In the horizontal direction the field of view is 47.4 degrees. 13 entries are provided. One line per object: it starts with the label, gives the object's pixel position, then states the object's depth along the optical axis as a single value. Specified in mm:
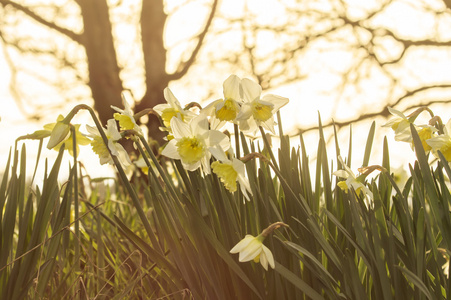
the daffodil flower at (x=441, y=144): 1070
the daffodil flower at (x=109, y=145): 1078
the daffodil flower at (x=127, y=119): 1104
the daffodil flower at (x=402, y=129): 1185
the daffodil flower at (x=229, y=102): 1035
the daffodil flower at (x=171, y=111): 1095
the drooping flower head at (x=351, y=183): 1050
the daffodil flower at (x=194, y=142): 1007
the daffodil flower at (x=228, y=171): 966
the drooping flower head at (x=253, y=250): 891
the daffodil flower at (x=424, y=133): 1171
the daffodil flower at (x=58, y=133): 1056
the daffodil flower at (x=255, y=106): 1021
